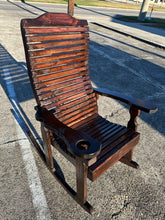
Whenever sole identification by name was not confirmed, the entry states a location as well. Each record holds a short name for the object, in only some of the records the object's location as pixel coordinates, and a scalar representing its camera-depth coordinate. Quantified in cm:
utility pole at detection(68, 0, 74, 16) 1213
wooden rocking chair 168
